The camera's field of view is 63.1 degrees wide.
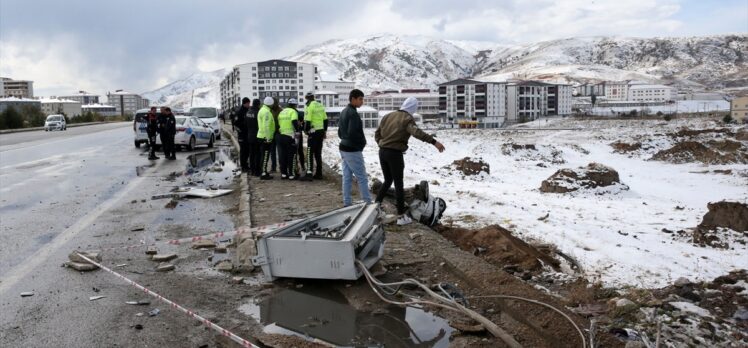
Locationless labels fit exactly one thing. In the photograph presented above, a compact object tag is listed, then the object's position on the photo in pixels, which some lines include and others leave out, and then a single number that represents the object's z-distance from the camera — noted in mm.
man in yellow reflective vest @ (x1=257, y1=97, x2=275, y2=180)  13195
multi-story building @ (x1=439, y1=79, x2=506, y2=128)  143500
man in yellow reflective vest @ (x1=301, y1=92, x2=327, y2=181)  12820
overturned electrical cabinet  5555
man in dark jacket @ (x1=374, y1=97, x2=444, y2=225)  8031
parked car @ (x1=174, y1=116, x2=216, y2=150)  23672
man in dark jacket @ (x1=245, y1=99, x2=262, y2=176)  14094
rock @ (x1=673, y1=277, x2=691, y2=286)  6145
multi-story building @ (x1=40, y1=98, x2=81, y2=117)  168625
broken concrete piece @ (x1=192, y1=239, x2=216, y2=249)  7562
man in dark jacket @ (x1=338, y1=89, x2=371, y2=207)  8734
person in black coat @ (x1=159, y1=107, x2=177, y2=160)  19750
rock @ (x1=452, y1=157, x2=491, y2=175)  23025
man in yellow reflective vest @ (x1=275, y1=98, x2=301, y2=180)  12844
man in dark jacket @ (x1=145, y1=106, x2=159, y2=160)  20594
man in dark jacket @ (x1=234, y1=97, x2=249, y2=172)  15570
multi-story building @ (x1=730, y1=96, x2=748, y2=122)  82538
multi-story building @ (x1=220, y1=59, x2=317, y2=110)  136000
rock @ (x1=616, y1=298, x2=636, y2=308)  4996
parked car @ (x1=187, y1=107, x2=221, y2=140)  31034
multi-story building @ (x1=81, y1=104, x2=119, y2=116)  182750
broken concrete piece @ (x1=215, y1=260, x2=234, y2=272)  6496
